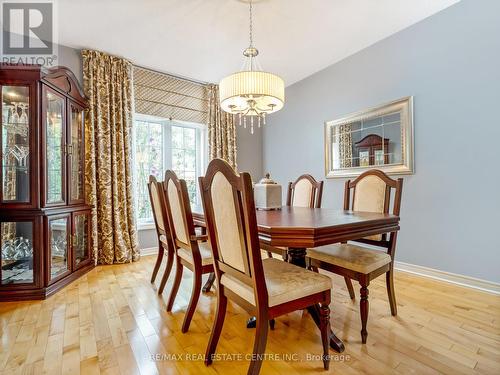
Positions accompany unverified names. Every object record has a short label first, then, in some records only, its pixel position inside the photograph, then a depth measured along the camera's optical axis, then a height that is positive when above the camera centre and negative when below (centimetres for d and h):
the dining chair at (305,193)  253 -6
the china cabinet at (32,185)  218 +3
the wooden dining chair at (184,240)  164 -37
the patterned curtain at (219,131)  403 +91
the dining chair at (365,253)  153 -45
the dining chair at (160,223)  210 -31
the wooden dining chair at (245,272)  108 -42
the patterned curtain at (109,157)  301 +38
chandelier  218 +83
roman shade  347 +133
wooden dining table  121 -21
